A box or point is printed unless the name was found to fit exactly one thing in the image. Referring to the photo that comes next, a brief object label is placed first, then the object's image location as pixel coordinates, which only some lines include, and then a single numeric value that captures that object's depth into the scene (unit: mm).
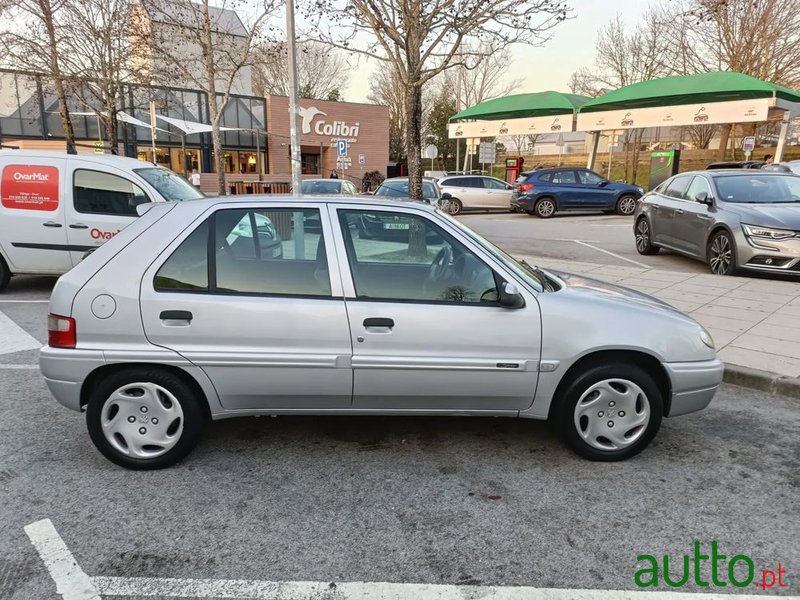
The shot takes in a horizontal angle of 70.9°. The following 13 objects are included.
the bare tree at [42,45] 15391
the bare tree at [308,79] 48975
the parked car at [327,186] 14664
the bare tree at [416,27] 9391
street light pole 10008
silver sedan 7949
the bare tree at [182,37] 15852
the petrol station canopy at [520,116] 27078
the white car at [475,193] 22000
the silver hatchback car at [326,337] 3139
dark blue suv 20000
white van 7367
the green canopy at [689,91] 20766
